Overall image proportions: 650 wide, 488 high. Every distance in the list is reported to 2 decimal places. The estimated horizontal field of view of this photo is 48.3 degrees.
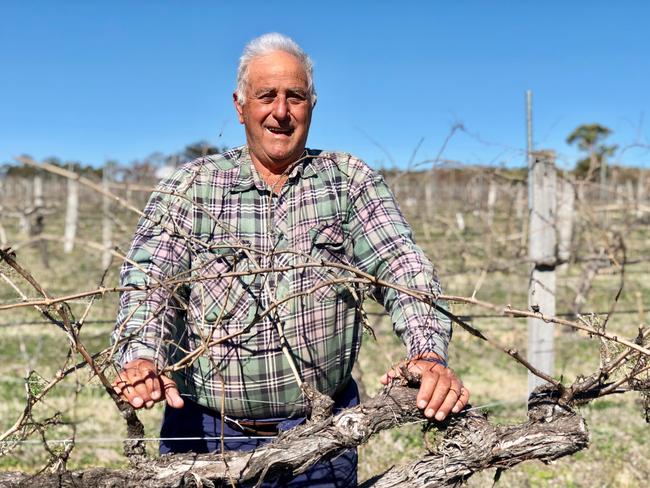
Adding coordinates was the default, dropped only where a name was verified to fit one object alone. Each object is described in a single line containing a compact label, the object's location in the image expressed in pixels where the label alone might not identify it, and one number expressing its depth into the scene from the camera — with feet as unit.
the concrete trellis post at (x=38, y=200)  60.00
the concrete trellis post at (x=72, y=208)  50.98
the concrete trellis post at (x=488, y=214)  21.49
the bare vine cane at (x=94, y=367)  4.66
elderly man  6.28
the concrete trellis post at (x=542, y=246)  13.85
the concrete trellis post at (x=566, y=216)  25.54
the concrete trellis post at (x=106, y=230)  39.53
